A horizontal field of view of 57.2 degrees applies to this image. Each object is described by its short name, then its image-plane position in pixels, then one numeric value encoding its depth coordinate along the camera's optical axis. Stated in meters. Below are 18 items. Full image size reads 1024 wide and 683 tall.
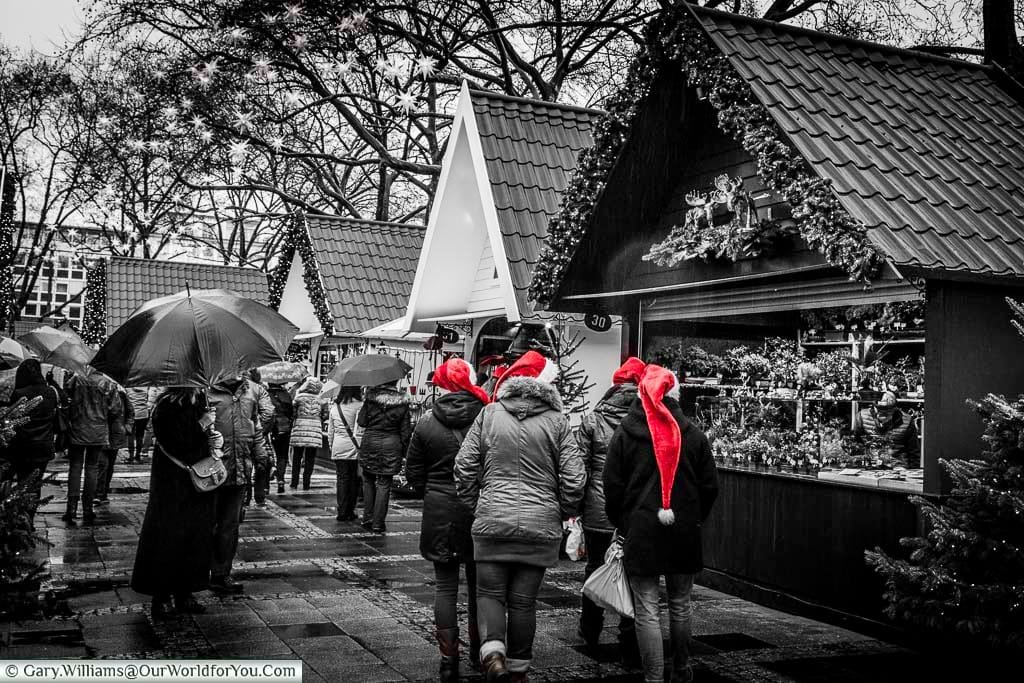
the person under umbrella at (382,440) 11.05
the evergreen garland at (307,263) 18.86
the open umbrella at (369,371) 11.12
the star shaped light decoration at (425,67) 16.86
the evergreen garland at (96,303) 25.58
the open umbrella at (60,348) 10.70
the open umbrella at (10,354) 9.63
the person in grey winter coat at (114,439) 11.96
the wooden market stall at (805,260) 6.45
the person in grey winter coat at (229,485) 7.68
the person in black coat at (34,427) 8.95
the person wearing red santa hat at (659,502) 5.25
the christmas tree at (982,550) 5.14
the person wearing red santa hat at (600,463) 6.23
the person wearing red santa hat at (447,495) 5.51
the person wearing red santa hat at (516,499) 5.14
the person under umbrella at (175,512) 6.81
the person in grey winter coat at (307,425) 15.05
